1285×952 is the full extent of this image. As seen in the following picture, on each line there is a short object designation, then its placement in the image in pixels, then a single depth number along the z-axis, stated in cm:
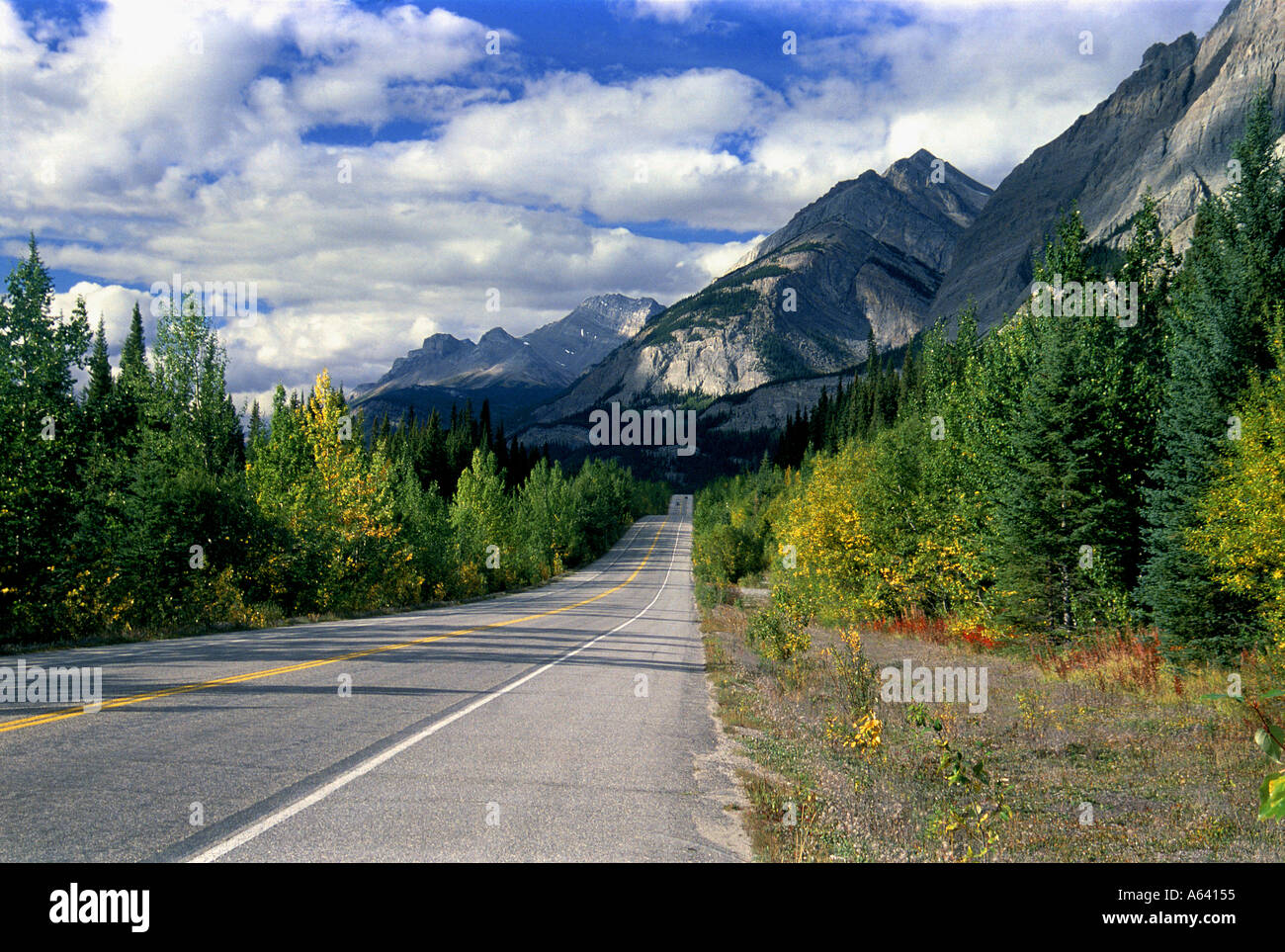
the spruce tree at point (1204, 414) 1600
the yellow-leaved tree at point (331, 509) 2700
